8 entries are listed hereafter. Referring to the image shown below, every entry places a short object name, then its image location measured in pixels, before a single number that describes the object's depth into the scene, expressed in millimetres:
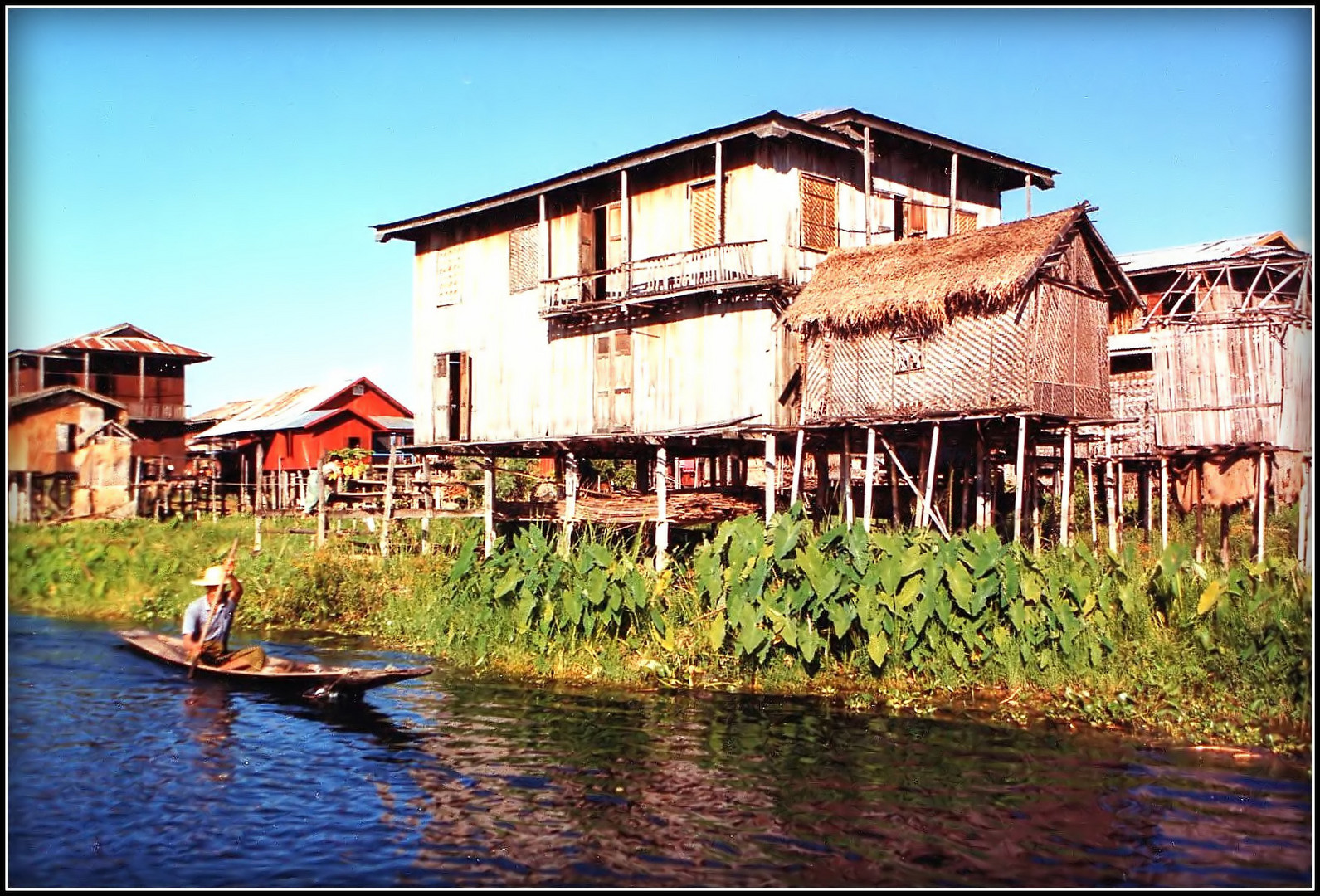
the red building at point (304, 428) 50031
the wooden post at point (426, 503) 27025
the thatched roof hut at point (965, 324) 19156
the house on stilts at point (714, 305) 20516
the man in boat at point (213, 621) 16531
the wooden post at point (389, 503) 27031
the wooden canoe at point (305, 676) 14477
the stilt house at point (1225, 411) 23500
